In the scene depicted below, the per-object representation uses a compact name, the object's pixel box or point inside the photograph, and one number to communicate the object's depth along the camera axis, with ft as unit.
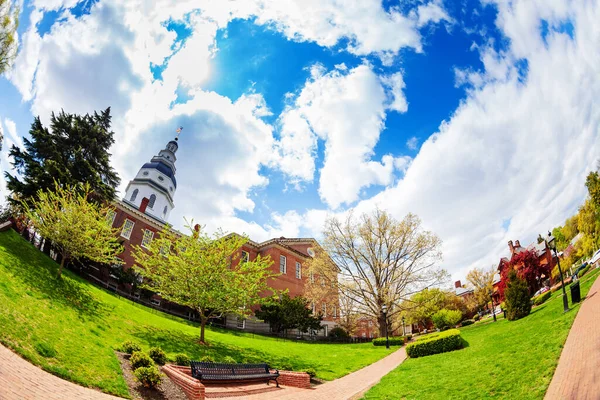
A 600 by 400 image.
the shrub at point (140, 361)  28.22
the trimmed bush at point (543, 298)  76.07
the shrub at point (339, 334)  113.09
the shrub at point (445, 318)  110.66
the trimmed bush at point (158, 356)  33.17
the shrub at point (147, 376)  25.07
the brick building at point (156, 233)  95.45
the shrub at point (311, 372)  40.47
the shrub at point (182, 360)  33.65
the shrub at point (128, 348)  32.53
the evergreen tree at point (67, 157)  66.19
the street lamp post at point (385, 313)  78.82
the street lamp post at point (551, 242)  51.65
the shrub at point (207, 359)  36.62
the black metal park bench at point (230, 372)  29.97
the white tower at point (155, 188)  145.59
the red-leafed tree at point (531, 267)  121.29
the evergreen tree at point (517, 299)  61.21
